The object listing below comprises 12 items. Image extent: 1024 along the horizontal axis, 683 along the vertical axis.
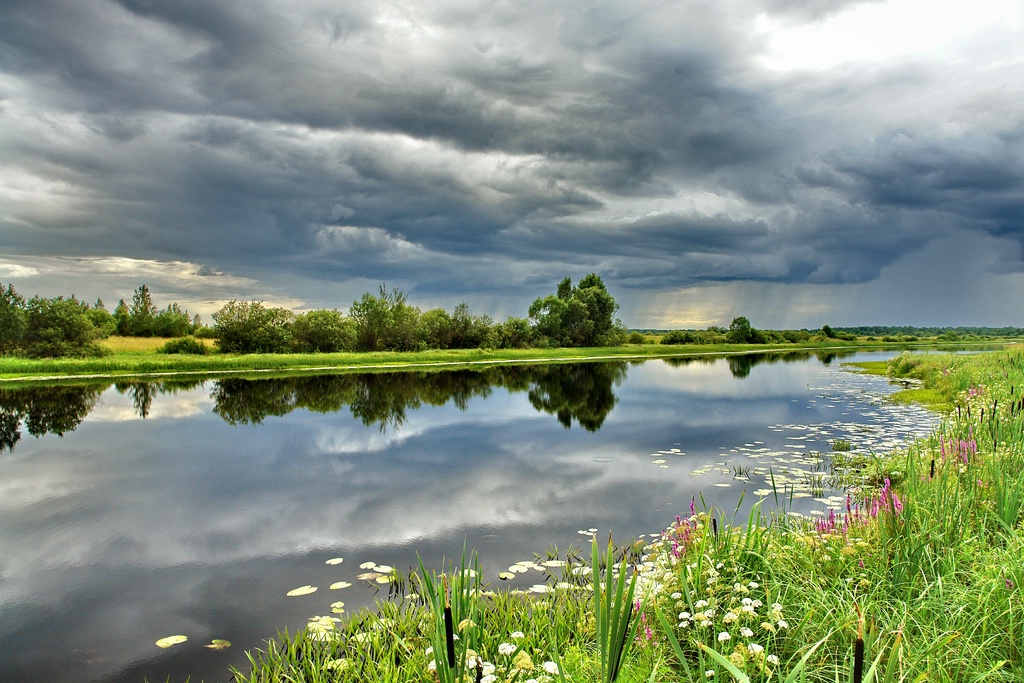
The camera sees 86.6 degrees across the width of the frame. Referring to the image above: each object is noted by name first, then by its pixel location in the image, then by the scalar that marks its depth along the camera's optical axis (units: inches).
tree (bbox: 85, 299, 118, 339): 2725.1
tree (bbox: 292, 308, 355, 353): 2257.6
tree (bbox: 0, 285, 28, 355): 1696.6
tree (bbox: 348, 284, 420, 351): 2434.8
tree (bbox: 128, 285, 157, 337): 2856.8
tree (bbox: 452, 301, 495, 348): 2630.4
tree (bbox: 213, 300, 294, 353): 2135.8
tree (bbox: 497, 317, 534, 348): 2807.6
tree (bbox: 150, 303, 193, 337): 2851.9
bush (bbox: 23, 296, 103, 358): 1706.4
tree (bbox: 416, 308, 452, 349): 2566.4
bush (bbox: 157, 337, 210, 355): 2018.9
